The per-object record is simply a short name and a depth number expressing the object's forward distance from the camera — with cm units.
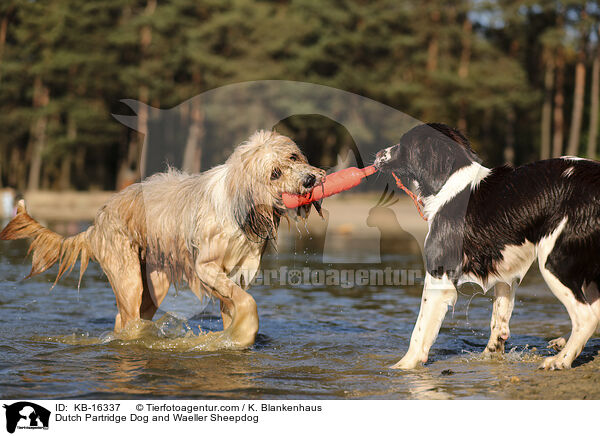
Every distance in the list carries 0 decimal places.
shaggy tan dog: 702
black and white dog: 592
